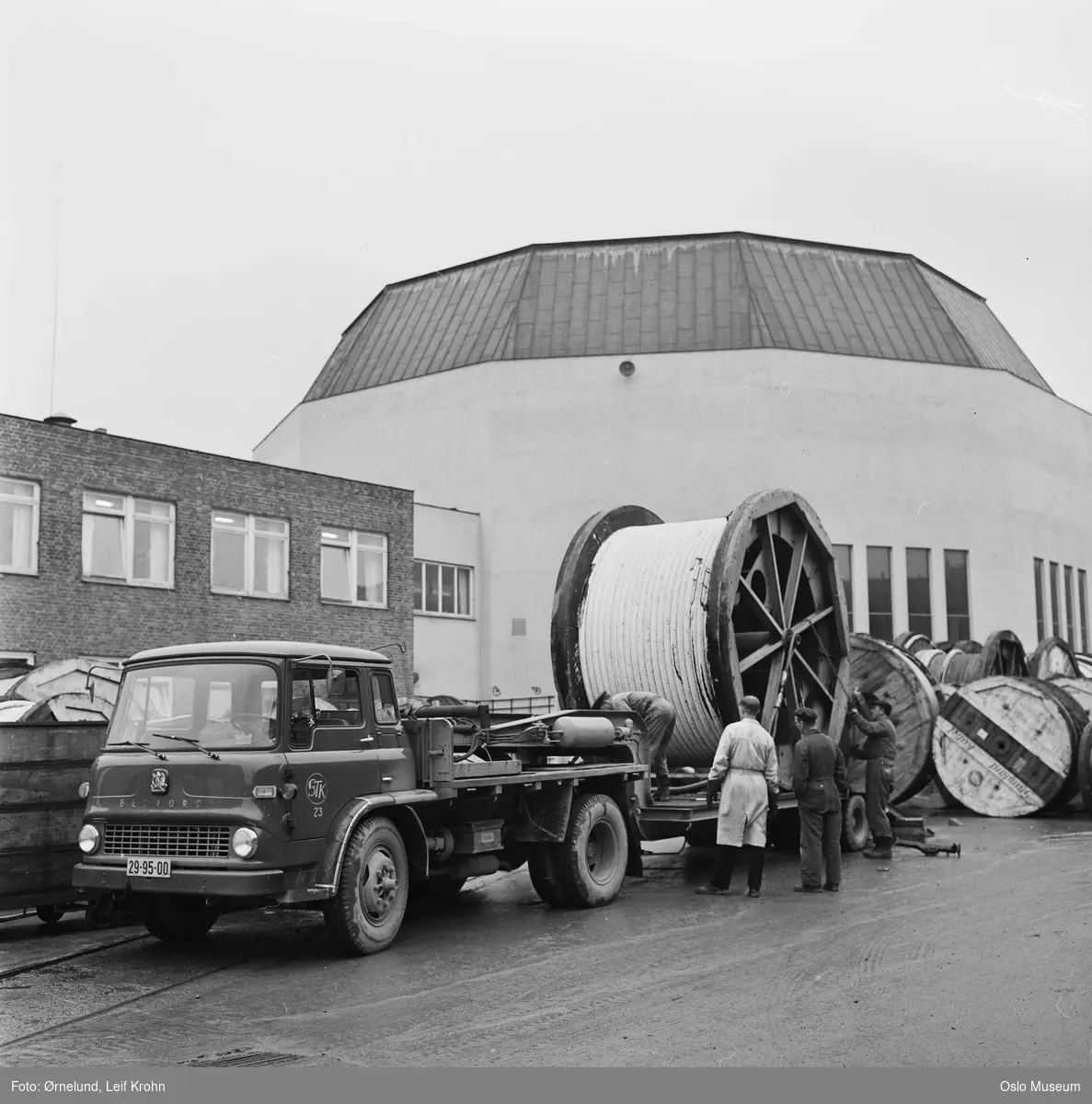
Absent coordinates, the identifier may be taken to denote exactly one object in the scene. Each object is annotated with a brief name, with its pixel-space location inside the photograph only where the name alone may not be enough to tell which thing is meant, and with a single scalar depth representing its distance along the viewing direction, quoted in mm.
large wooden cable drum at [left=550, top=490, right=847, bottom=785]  13469
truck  8570
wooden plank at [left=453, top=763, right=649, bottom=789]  10352
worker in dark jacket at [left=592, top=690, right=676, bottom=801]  12766
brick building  23953
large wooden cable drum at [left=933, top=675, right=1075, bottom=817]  19078
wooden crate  9797
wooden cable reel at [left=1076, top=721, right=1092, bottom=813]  18922
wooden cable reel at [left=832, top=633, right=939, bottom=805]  17625
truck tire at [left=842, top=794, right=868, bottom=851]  14742
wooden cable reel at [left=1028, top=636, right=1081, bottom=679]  26656
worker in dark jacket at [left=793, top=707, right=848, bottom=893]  12180
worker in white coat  11789
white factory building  38906
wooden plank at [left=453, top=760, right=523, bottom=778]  10231
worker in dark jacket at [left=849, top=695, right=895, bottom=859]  14219
